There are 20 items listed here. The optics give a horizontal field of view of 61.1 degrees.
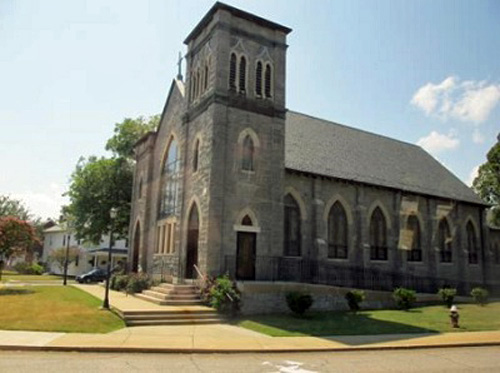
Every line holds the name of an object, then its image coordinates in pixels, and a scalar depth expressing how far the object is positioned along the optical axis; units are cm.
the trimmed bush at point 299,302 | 1636
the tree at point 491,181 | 3391
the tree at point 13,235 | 2342
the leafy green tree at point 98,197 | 3950
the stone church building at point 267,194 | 1989
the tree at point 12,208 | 6846
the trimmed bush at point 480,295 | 2241
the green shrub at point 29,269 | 5247
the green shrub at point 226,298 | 1630
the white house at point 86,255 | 5441
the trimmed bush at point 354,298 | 1866
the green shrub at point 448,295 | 2109
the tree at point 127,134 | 4241
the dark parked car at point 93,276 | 3725
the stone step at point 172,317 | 1429
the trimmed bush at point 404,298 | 1986
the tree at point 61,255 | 5247
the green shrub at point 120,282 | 2410
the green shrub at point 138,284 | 2128
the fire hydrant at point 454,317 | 1511
